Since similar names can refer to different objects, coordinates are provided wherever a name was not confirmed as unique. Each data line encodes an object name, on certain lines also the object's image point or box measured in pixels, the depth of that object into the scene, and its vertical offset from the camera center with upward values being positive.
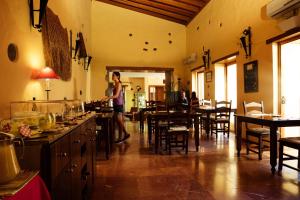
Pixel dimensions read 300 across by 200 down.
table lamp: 2.55 +0.29
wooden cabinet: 1.14 -0.37
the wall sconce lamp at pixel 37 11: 2.50 +0.98
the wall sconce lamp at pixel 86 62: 7.03 +1.19
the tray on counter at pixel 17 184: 0.84 -0.32
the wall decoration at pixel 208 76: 7.48 +0.75
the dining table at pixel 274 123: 3.06 -0.33
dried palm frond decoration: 3.05 +0.83
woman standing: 5.07 +0.00
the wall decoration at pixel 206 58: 7.62 +1.36
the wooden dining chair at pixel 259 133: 3.72 -0.56
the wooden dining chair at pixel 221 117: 5.69 -0.46
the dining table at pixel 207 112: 5.73 -0.31
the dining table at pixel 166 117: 4.24 -0.33
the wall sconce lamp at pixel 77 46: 5.39 +1.28
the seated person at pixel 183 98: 7.45 +0.05
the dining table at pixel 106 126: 3.82 -0.44
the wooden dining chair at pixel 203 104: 7.02 -0.15
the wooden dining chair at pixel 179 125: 4.20 -0.47
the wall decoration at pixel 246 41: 5.24 +1.31
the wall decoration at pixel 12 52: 2.01 +0.43
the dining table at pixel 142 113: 6.65 -0.42
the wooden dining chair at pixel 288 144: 2.86 -0.58
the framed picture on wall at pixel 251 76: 5.09 +0.50
